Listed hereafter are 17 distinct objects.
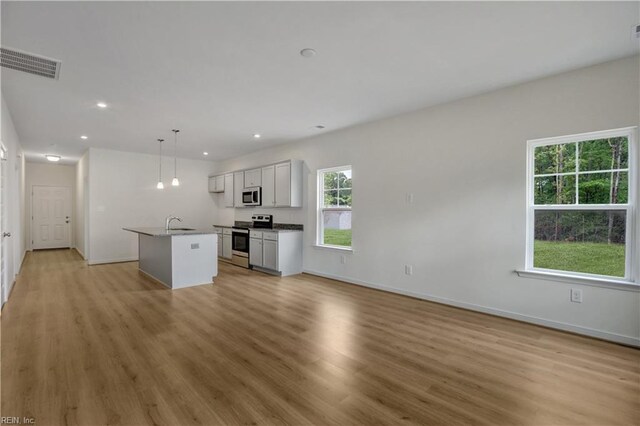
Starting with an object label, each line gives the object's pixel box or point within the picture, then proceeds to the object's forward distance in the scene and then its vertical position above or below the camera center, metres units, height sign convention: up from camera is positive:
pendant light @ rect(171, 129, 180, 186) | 5.65 +1.40
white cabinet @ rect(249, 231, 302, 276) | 5.88 -0.84
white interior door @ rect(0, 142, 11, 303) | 3.82 -0.25
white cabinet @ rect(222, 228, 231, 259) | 7.56 -0.85
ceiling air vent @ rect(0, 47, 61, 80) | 2.76 +1.37
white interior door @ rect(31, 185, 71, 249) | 9.23 -0.25
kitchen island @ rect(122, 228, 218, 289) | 4.91 -0.82
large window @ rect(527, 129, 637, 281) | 2.98 +0.07
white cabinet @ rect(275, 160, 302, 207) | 6.07 +0.51
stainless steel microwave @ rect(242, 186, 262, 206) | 6.90 +0.30
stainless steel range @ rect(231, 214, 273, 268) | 6.78 -0.67
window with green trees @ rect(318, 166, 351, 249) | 5.51 +0.05
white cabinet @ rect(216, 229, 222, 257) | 7.97 -0.86
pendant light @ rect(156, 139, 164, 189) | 7.92 +1.04
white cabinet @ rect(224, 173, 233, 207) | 7.90 +0.51
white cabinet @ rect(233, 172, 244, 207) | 7.54 +0.55
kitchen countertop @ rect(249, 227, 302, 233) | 6.20 -0.42
